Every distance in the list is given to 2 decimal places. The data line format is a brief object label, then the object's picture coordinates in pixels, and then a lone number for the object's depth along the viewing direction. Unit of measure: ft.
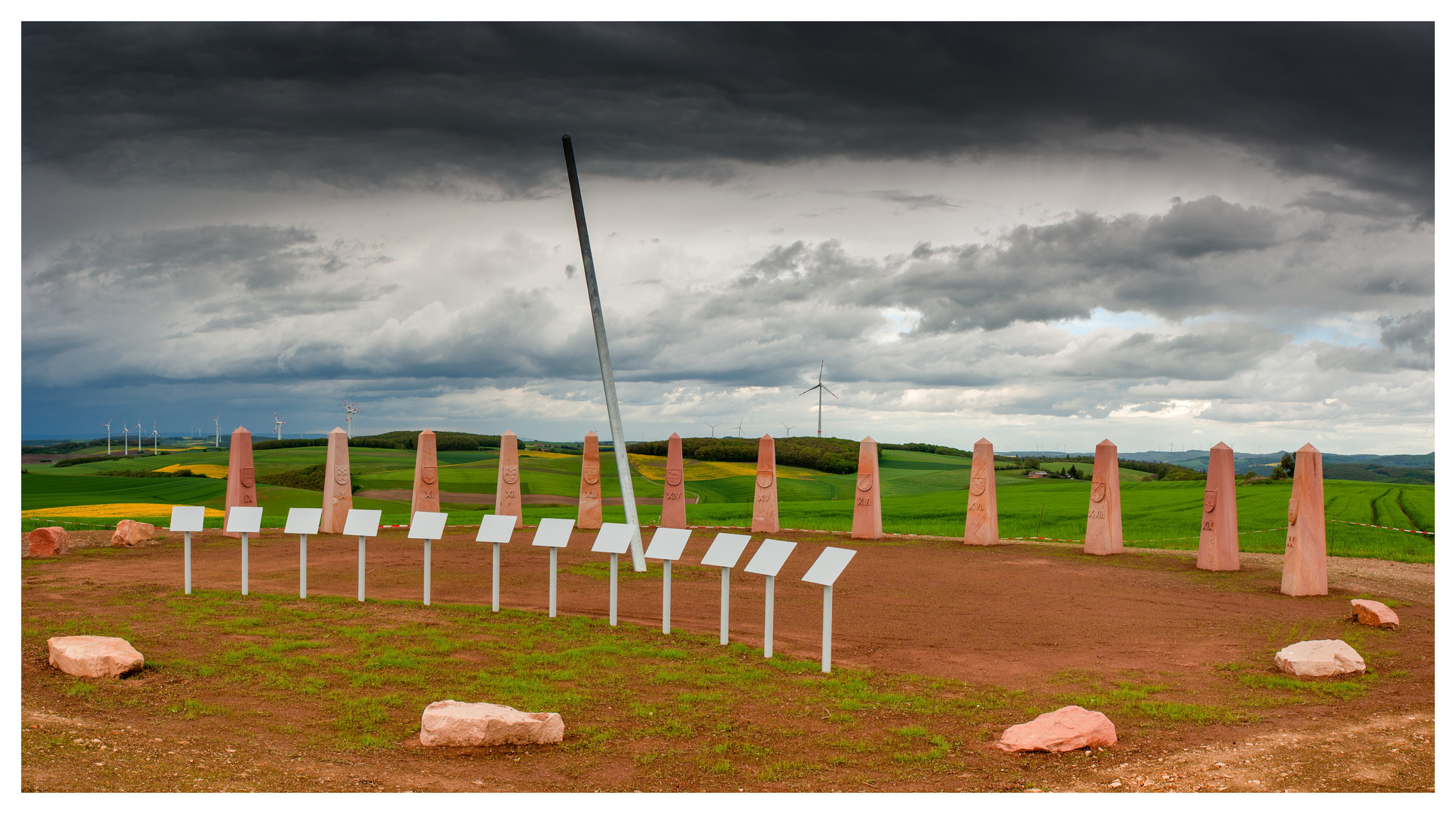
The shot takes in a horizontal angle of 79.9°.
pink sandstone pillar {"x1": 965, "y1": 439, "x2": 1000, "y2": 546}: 74.74
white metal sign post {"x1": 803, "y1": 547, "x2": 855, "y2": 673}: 33.01
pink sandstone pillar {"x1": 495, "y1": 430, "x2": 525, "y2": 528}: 81.29
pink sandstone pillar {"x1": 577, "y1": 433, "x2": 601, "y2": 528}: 83.35
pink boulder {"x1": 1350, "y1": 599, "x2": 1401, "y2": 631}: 42.96
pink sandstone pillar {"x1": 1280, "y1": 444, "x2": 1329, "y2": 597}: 51.96
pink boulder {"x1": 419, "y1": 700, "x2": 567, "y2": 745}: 24.00
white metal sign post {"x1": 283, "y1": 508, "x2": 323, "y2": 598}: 46.68
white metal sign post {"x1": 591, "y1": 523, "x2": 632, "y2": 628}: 40.68
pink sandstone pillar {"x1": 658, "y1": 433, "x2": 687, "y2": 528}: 83.66
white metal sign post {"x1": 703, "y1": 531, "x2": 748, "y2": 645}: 36.11
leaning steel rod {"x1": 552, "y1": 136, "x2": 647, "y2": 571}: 53.98
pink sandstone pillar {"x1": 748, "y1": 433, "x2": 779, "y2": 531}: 82.48
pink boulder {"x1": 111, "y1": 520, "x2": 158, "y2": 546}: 68.18
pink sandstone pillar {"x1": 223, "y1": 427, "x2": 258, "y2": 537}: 74.90
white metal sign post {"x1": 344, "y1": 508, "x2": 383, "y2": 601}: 45.62
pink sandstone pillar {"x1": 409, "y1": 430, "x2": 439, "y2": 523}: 79.36
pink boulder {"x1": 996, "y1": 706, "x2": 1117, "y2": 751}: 24.38
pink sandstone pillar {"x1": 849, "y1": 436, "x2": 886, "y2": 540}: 79.05
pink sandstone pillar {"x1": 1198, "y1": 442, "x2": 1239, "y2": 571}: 60.75
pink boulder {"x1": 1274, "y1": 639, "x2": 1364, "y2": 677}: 33.65
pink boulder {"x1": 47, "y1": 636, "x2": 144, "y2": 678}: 29.86
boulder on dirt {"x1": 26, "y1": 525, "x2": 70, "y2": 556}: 61.62
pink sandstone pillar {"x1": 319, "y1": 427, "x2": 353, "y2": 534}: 77.10
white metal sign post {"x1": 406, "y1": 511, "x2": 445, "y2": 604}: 44.68
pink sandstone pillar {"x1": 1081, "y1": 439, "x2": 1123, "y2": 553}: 68.69
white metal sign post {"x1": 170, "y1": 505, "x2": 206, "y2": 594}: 47.50
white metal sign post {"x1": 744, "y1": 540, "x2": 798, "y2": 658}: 34.42
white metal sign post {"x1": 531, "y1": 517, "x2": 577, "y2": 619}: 42.06
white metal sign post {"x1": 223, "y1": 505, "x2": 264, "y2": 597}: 46.34
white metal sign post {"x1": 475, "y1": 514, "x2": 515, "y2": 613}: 42.73
